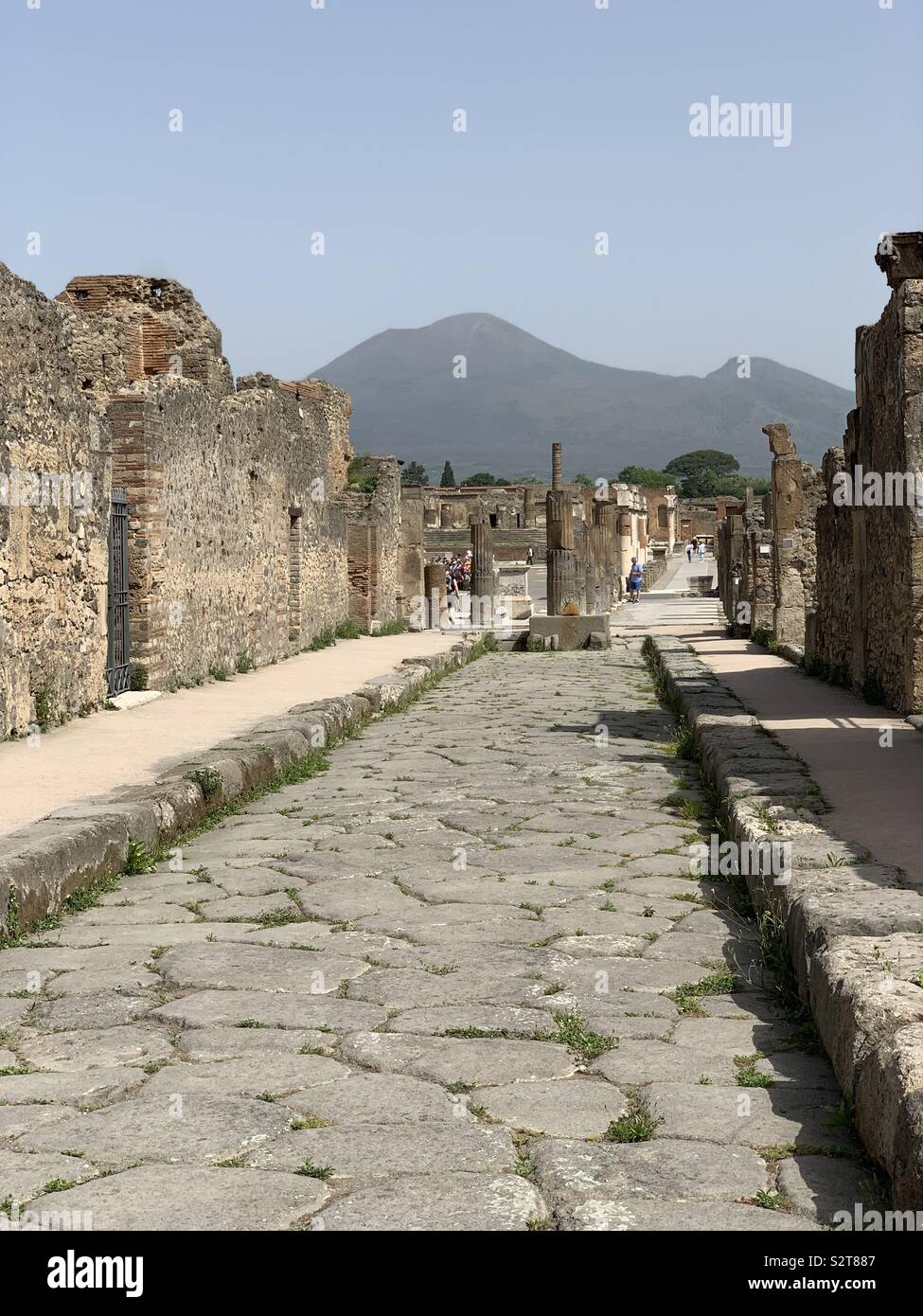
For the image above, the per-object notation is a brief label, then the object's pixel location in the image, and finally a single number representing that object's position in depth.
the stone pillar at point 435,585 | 27.27
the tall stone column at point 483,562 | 28.03
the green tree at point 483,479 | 121.72
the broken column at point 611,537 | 36.98
